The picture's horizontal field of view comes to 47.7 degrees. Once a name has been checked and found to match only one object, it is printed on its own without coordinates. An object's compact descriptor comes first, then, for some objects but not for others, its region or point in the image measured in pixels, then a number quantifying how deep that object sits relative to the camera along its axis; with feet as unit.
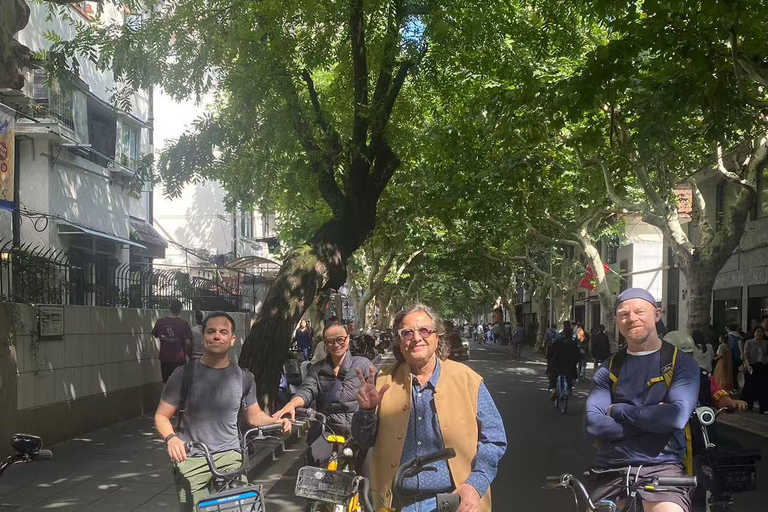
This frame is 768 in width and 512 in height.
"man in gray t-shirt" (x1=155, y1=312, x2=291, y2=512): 15.01
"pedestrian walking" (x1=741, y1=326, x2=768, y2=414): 50.44
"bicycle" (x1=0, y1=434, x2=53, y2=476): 12.36
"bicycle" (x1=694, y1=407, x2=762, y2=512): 14.89
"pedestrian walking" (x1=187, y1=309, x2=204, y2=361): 41.06
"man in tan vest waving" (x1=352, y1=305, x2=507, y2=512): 11.78
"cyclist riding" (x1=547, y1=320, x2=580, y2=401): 50.96
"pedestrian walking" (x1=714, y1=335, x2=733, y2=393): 49.65
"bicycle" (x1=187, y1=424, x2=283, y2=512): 13.34
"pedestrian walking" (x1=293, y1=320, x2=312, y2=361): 88.79
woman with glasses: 21.15
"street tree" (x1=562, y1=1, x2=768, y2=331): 30.96
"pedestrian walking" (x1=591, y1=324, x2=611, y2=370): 76.38
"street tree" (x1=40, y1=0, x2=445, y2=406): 39.96
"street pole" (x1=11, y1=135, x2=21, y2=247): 49.21
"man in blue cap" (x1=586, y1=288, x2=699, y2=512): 12.87
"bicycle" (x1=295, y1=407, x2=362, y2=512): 14.24
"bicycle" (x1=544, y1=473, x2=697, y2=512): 12.17
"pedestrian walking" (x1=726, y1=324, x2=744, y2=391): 56.29
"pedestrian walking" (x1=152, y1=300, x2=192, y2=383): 41.70
